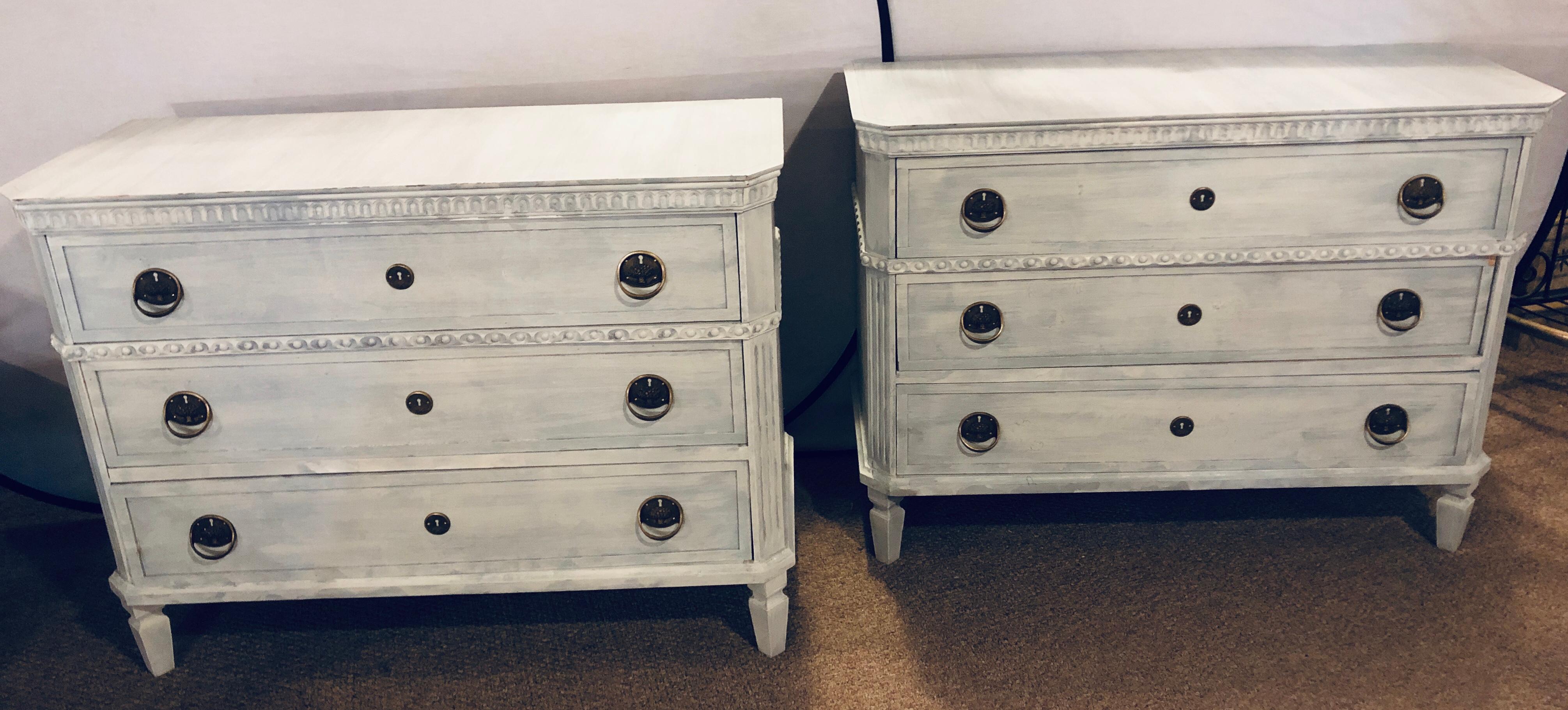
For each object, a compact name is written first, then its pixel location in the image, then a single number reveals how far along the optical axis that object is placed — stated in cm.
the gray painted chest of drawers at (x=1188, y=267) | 151
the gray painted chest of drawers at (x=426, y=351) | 137
